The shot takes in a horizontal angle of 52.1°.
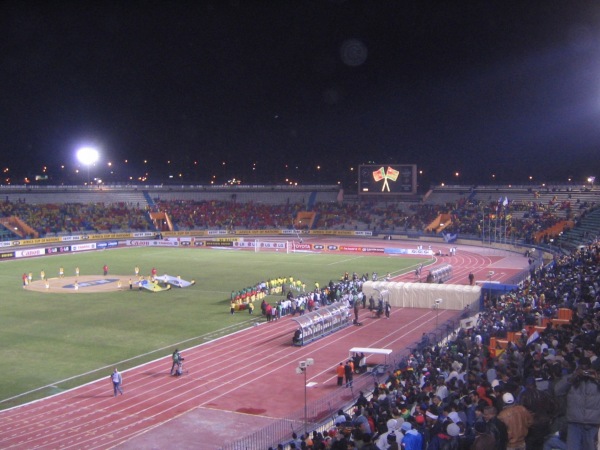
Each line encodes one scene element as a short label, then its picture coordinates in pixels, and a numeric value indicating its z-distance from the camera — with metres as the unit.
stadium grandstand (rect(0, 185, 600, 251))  76.44
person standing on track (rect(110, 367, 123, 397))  21.28
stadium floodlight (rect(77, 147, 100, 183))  93.56
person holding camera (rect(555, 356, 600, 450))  8.27
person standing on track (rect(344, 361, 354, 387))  22.05
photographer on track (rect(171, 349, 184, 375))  23.86
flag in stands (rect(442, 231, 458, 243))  78.19
